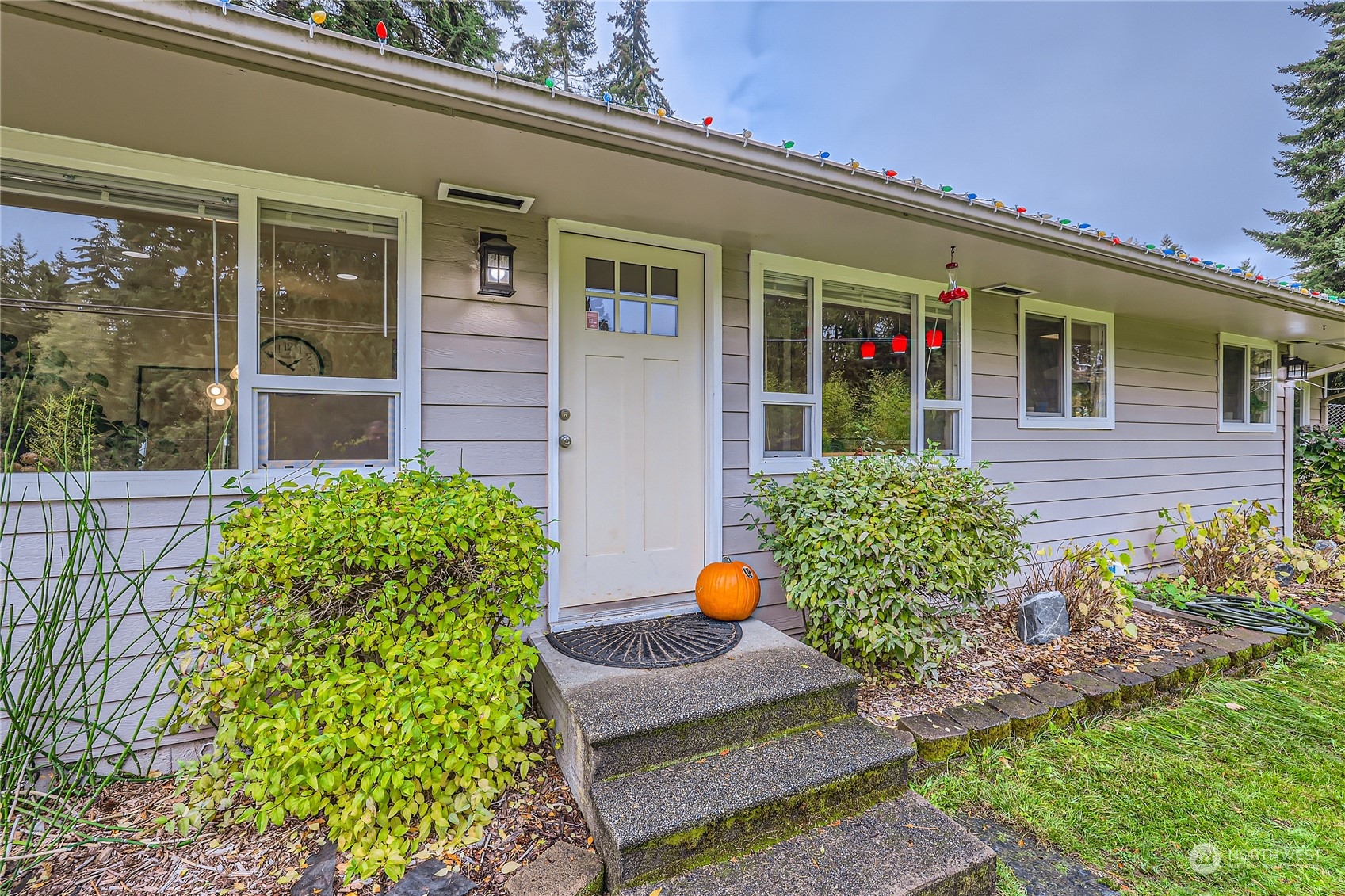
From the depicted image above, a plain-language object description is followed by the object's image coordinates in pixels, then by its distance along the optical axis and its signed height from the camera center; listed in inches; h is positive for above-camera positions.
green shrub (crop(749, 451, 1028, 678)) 103.0 -20.1
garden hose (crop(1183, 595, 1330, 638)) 141.2 -43.1
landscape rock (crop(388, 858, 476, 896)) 62.1 -48.6
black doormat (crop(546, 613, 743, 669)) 94.5 -35.3
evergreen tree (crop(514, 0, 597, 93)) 351.3 +256.9
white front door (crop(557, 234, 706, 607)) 115.8 +5.0
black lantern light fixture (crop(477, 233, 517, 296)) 103.5 +32.3
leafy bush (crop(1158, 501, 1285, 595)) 174.9 -33.6
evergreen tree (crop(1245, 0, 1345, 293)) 401.1 +217.1
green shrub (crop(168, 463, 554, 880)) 65.9 -27.9
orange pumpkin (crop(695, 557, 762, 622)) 111.7 -29.0
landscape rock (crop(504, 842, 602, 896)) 61.7 -47.9
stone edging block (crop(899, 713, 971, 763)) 88.7 -45.6
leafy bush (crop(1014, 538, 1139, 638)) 138.8 -35.7
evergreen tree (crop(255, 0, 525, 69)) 247.0 +188.3
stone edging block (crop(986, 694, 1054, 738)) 96.1 -45.4
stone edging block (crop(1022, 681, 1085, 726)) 100.1 -45.3
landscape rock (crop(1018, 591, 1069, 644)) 131.5 -39.9
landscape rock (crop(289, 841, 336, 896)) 62.6 -48.8
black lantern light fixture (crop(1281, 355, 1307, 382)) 233.6 +32.6
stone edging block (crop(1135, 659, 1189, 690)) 114.1 -45.6
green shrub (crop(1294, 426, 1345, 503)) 260.2 -7.2
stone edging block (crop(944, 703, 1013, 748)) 92.5 -45.3
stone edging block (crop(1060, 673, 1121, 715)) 104.7 -45.2
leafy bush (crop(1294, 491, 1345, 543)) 238.7 -30.5
